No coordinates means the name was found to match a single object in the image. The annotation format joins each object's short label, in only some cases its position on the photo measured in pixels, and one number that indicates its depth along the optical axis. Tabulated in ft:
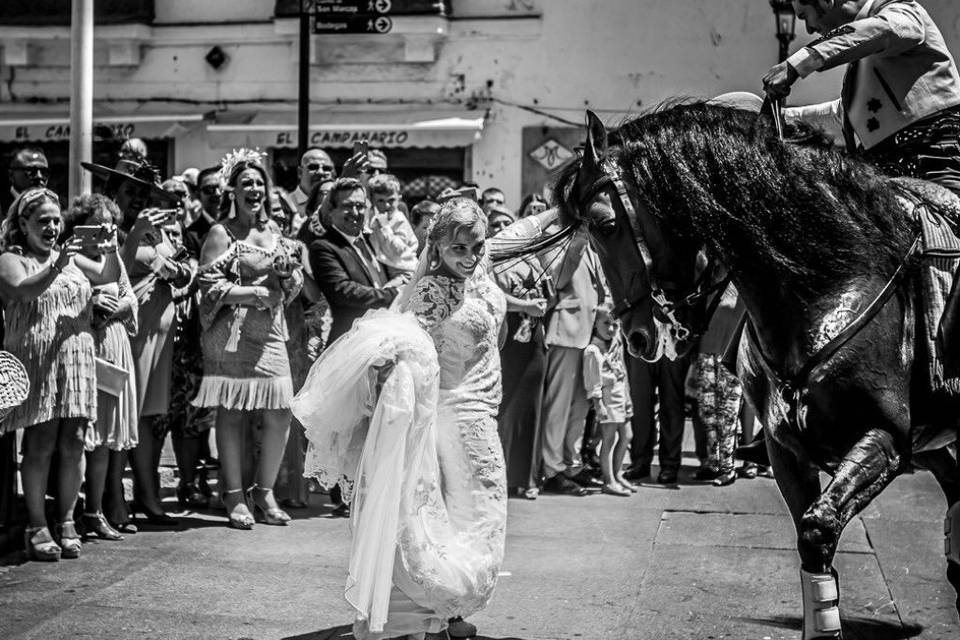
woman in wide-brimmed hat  29.73
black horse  16.52
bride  19.72
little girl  36.27
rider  17.56
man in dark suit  31.68
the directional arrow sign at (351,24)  44.57
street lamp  54.19
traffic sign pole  41.39
